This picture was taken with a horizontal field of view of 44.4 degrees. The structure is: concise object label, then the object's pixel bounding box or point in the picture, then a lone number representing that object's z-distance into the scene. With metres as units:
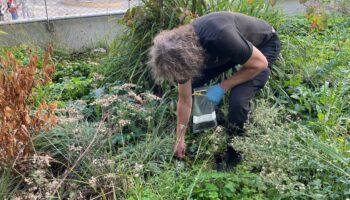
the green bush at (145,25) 4.18
